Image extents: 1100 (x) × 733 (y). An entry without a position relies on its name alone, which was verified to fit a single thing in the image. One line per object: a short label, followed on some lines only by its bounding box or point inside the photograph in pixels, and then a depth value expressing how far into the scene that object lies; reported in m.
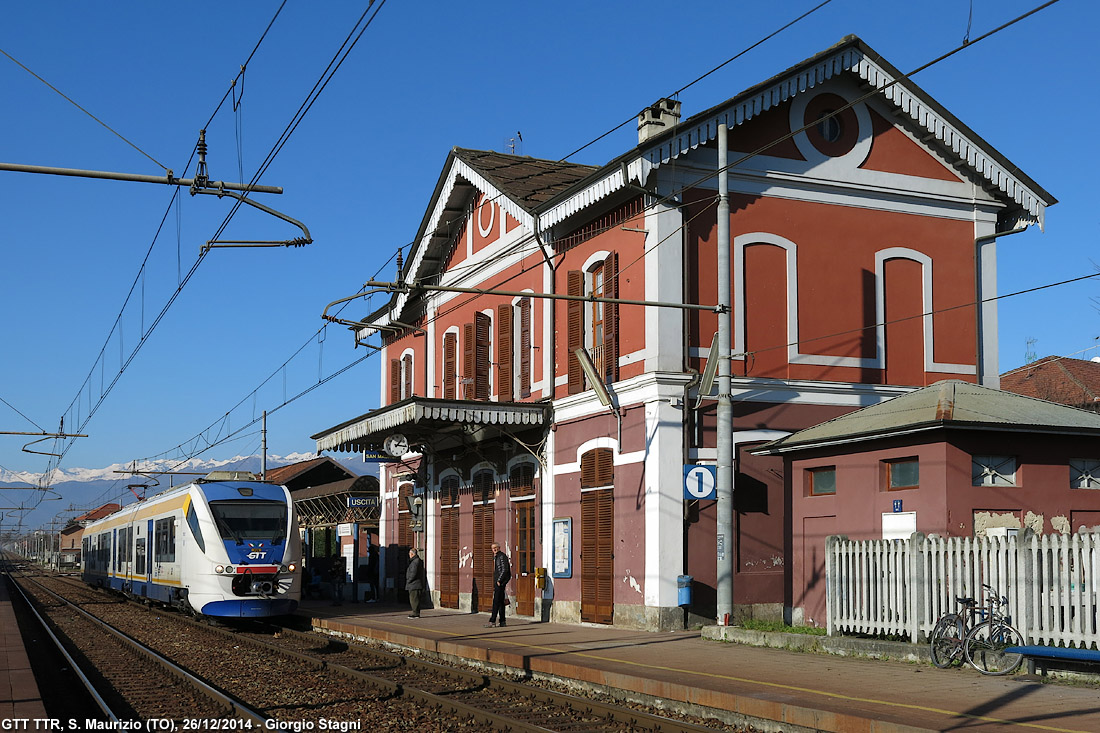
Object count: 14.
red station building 20.56
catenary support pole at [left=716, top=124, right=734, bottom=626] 17.83
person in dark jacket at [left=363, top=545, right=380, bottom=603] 33.09
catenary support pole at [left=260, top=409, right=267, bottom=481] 46.94
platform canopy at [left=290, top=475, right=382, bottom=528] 34.75
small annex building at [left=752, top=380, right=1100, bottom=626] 16.02
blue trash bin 19.62
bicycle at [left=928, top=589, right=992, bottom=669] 13.71
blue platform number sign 19.05
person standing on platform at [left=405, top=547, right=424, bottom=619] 25.39
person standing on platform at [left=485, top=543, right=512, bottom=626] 22.66
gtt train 23.67
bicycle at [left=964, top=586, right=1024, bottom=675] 13.20
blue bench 12.02
